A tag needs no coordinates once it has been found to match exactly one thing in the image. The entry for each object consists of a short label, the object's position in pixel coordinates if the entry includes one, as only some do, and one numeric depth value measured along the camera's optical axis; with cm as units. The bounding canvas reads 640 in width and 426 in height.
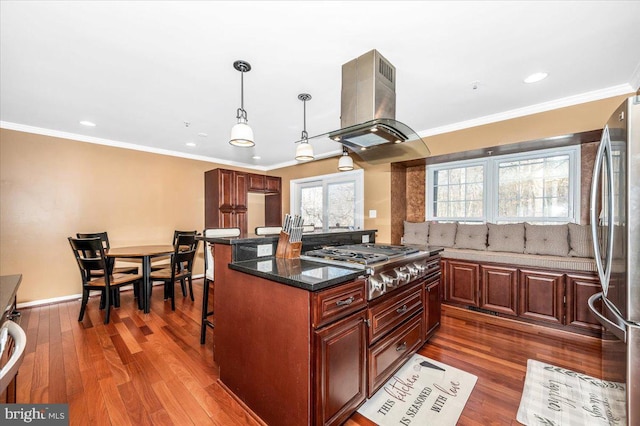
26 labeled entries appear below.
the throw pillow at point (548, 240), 304
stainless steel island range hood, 194
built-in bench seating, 270
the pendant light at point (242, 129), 214
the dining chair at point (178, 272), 354
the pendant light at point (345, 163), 347
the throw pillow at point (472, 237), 361
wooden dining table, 334
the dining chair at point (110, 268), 357
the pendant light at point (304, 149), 269
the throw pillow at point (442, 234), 388
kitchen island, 135
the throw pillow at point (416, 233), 412
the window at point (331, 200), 477
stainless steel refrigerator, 130
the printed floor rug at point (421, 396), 165
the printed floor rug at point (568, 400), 154
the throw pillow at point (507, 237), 333
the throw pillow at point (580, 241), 290
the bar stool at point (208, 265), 246
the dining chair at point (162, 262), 452
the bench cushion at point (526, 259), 271
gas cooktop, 187
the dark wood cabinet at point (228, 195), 527
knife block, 203
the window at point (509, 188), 328
